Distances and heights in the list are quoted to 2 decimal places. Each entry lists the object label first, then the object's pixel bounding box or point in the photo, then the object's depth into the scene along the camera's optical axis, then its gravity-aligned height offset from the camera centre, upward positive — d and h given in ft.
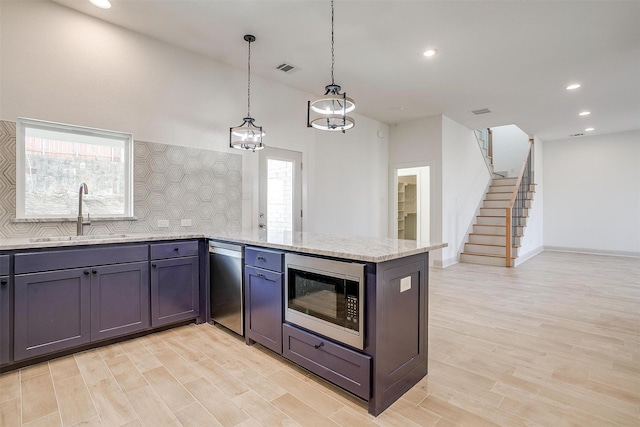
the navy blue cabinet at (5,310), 7.27 -2.21
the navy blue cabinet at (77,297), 7.57 -2.17
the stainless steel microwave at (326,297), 6.18 -1.78
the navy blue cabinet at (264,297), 7.92 -2.18
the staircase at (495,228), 21.59 -1.09
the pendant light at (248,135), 11.13 +2.75
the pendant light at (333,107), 8.21 +2.84
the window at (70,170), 9.24 +1.35
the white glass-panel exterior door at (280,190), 14.64 +1.13
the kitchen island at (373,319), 5.99 -2.17
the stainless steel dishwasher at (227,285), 9.21 -2.17
